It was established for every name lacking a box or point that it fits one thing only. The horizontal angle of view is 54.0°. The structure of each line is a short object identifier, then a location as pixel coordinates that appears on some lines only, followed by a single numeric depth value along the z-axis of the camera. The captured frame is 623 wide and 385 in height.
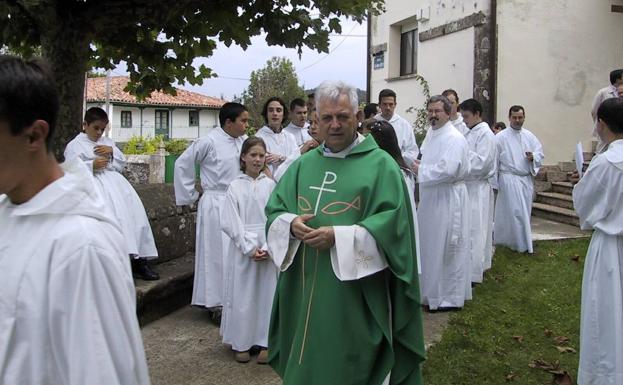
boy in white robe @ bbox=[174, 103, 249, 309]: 5.81
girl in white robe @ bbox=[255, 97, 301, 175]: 6.70
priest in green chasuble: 3.04
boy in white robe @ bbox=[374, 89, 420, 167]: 7.56
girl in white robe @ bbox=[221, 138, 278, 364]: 4.86
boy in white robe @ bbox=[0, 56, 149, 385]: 1.38
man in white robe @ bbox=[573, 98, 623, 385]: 3.80
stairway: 11.62
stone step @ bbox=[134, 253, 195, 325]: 5.58
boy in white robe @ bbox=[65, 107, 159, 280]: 5.64
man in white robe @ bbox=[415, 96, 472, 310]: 6.27
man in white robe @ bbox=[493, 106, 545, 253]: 9.05
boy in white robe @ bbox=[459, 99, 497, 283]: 7.24
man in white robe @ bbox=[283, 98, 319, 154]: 7.26
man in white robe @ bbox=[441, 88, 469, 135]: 7.56
